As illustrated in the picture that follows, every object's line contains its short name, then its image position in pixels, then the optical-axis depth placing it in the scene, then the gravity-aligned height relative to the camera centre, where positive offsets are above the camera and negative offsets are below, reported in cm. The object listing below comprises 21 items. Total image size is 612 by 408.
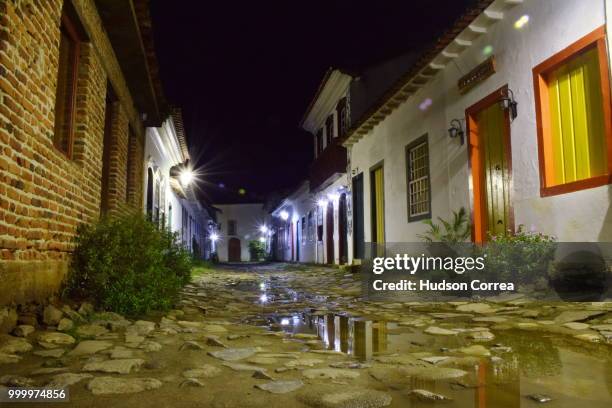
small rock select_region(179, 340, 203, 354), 336 -65
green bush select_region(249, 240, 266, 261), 4369 +42
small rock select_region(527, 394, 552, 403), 215 -67
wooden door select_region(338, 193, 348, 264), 1600 +88
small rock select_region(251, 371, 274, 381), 258 -66
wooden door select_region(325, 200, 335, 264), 1786 +86
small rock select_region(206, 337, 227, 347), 349 -65
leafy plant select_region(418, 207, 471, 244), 802 +40
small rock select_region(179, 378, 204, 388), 244 -66
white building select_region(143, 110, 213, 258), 1185 +248
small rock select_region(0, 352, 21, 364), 278 -60
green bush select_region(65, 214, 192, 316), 464 -13
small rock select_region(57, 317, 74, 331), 361 -52
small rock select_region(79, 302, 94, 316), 420 -47
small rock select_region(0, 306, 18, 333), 324 -43
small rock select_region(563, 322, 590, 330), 391 -62
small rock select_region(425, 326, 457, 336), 392 -66
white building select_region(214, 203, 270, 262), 5269 +296
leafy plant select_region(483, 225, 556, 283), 575 -5
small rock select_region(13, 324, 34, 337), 331 -52
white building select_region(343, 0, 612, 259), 551 +192
